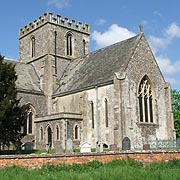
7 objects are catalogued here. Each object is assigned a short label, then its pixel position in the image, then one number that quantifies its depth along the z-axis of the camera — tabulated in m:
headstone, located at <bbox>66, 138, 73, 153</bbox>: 22.98
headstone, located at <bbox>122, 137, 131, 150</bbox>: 23.52
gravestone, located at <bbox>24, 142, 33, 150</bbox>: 32.88
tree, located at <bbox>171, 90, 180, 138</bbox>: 49.78
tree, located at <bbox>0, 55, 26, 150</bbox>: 24.31
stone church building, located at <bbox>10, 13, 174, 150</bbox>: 30.17
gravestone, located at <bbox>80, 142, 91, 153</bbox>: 24.53
